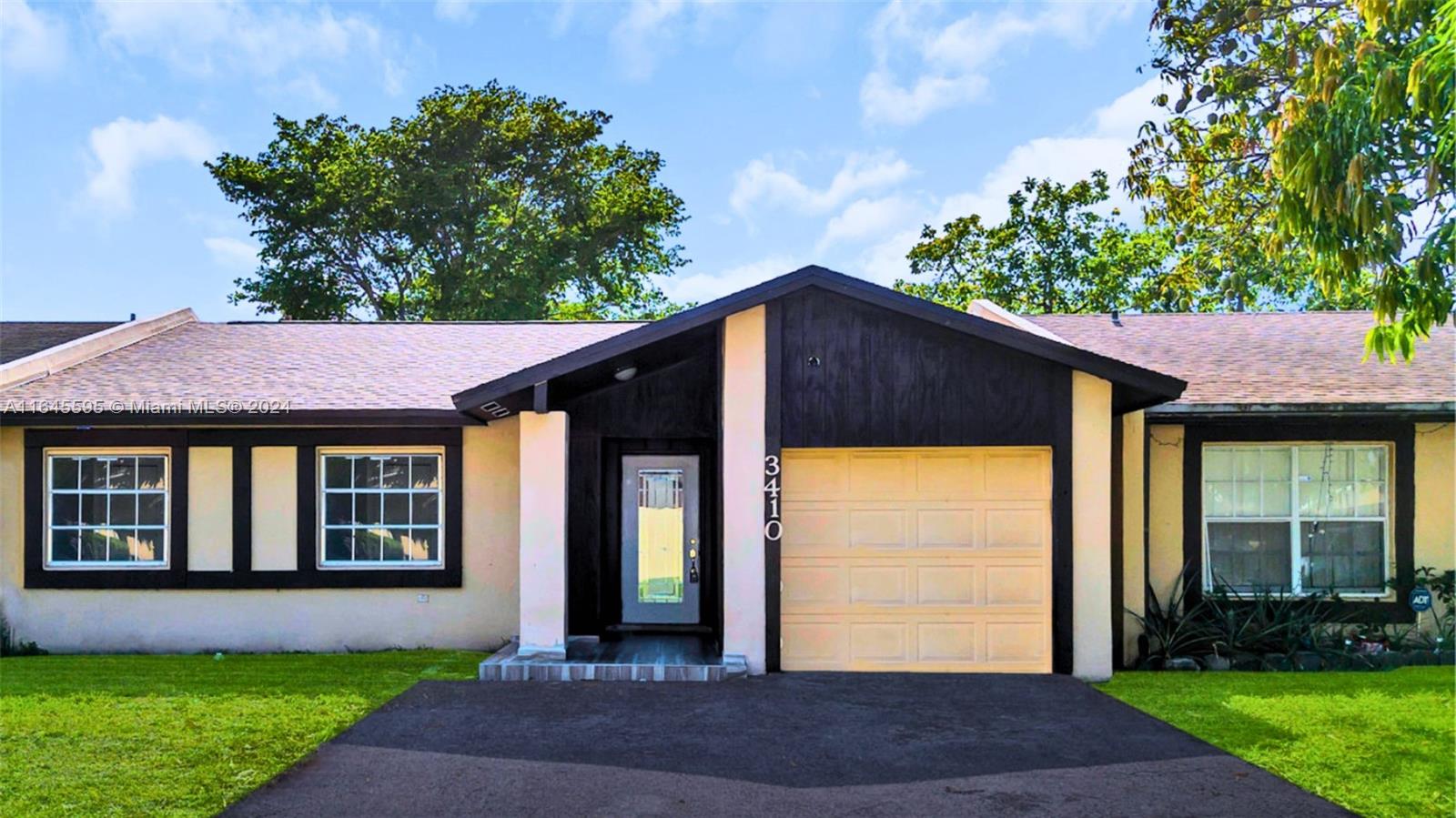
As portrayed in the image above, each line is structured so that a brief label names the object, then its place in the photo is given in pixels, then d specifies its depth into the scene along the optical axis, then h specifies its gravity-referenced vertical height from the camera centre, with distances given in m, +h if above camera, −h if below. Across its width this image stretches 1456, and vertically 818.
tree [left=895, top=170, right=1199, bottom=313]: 27.91 +5.18
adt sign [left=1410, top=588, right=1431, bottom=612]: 10.23 -1.68
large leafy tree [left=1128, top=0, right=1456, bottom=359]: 6.14 +2.05
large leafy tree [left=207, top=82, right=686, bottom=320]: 28.81 +6.79
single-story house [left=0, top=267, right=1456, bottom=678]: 9.27 -0.51
